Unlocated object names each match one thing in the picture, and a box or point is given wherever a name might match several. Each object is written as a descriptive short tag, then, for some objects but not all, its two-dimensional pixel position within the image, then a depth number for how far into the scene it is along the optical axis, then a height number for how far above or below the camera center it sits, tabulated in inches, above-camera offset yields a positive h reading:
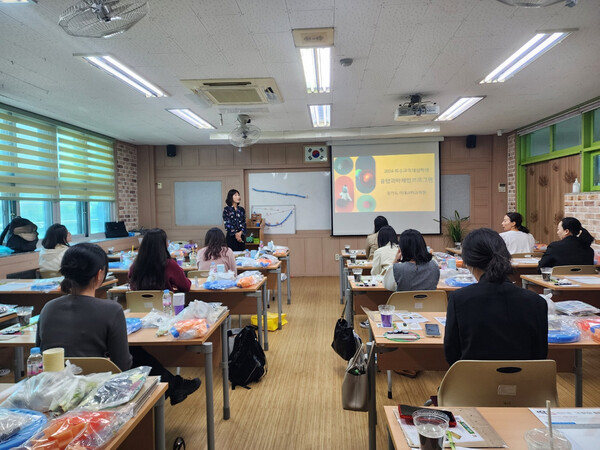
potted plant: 290.8 -15.0
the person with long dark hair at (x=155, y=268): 114.2 -17.9
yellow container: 177.2 -53.9
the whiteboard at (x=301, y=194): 311.9 +13.7
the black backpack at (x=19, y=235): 182.9 -10.0
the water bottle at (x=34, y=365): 59.4 -24.2
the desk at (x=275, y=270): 176.6 -29.0
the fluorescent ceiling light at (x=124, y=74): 135.1 +56.5
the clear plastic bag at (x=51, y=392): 49.5 -24.4
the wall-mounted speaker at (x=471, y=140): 293.7 +53.3
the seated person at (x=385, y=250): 150.5 -17.3
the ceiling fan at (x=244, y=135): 192.4 +40.1
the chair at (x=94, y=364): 61.7 -25.4
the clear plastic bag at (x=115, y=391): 50.4 -25.5
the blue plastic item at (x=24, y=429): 41.2 -25.4
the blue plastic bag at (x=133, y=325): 88.0 -27.1
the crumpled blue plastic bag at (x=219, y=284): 134.6 -26.9
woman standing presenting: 244.7 -7.3
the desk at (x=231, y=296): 134.6 -31.4
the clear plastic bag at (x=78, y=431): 41.3 -25.5
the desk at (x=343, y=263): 218.2 -31.9
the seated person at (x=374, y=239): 200.0 -16.6
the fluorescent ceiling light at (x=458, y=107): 195.8 +57.5
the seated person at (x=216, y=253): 161.9 -18.3
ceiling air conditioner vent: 160.1 +55.7
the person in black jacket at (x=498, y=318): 62.3 -19.0
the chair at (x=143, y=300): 111.3 -26.6
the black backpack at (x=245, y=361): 122.6 -50.4
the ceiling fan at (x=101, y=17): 78.4 +42.9
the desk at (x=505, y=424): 45.1 -28.9
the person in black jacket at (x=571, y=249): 154.9 -18.3
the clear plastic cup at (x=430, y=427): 39.8 -26.0
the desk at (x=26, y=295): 143.0 -31.9
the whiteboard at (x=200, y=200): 317.7 +9.3
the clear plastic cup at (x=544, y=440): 39.3 -26.1
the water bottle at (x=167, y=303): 102.9 -25.5
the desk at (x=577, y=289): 127.6 -29.8
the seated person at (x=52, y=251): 172.6 -17.1
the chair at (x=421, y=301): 109.1 -27.8
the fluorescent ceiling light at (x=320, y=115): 208.5 +58.6
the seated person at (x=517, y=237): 192.4 -16.0
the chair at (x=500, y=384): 57.7 -28.1
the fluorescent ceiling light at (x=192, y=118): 209.5 +57.4
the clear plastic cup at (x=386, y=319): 88.8 -26.6
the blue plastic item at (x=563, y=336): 75.7 -26.9
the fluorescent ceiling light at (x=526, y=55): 123.4 +56.8
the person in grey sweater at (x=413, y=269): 117.7 -19.5
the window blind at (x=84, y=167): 227.6 +31.9
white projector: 179.8 +47.5
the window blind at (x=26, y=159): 184.5 +30.3
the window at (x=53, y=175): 189.3 +23.7
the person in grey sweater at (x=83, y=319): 68.7 -19.8
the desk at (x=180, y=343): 82.3 -29.8
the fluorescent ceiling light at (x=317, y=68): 132.3 +56.8
